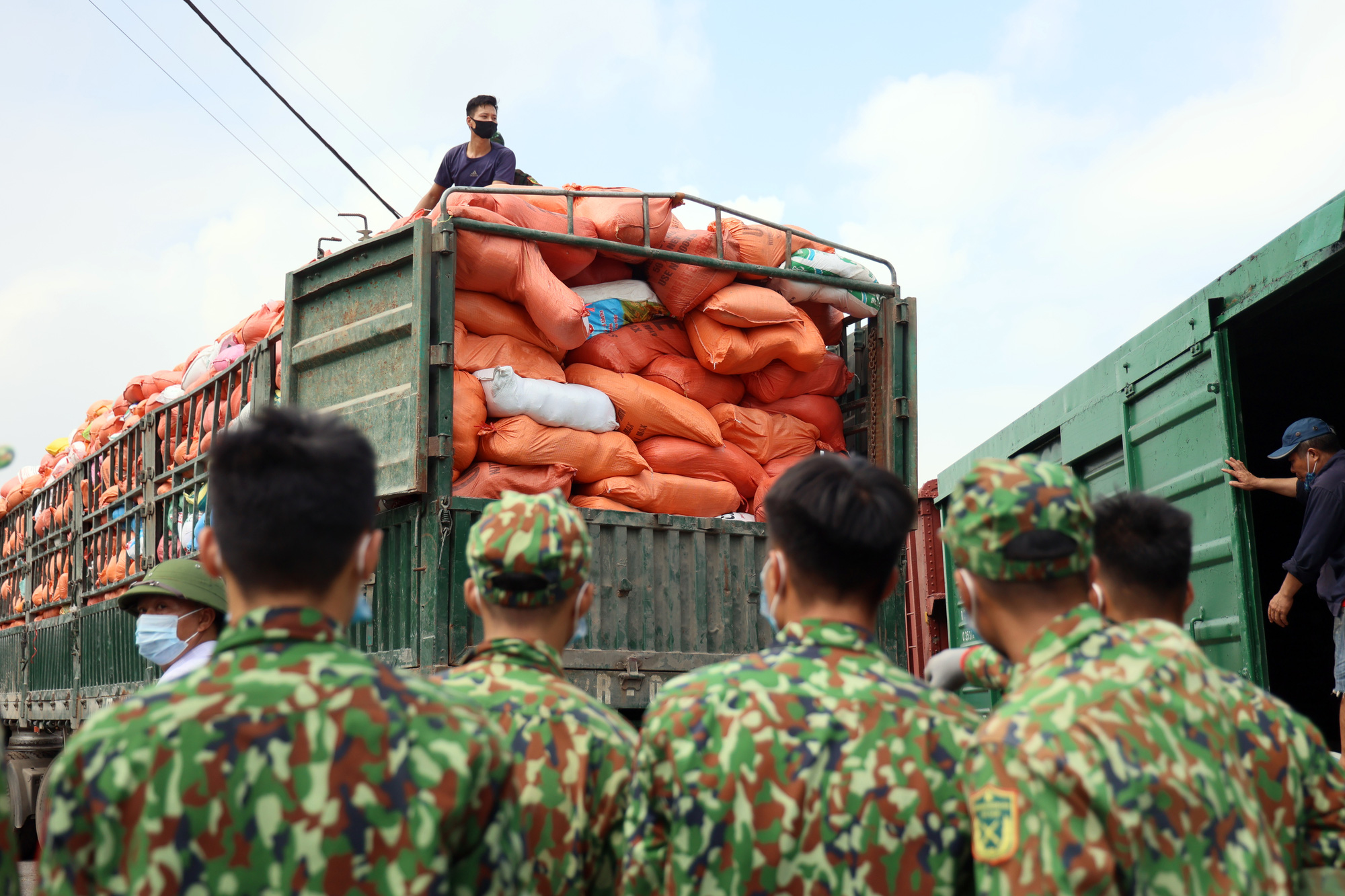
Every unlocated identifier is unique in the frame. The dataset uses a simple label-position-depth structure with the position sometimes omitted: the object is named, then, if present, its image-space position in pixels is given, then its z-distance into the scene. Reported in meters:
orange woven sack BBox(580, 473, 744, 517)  4.71
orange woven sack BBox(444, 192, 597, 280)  4.59
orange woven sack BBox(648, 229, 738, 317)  4.93
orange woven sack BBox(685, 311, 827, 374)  4.92
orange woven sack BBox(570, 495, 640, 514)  4.64
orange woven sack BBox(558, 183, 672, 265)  4.81
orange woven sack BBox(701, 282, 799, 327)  4.88
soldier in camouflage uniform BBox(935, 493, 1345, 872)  1.81
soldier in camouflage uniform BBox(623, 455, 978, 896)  1.59
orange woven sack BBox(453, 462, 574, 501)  4.42
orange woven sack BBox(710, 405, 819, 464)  5.06
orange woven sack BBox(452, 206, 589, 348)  4.46
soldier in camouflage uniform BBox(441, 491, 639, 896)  1.80
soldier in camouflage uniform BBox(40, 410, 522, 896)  1.28
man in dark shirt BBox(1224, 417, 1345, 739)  4.36
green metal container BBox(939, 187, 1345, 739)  4.30
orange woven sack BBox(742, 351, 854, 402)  5.17
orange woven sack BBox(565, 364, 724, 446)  4.80
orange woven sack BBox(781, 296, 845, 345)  5.34
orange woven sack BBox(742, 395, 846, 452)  5.27
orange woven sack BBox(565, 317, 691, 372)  4.88
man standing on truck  5.57
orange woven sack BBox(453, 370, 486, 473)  4.37
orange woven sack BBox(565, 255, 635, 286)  4.92
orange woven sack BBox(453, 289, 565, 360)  4.53
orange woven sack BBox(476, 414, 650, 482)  4.45
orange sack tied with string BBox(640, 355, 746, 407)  4.99
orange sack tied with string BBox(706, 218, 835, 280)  5.07
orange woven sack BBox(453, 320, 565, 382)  4.49
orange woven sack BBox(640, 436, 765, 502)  4.87
